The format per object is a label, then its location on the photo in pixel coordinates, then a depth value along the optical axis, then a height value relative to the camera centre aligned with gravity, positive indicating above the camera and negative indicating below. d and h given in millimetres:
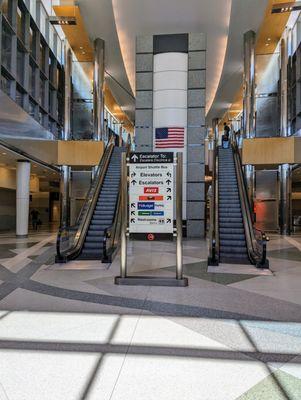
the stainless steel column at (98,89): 19047 +6274
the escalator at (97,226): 9477 -617
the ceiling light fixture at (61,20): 16516 +8320
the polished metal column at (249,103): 18031 +5285
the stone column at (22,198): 16406 +290
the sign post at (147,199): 6531 +127
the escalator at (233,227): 8812 -562
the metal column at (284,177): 18297 +1533
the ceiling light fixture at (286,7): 14271 +7850
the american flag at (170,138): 14438 +2664
